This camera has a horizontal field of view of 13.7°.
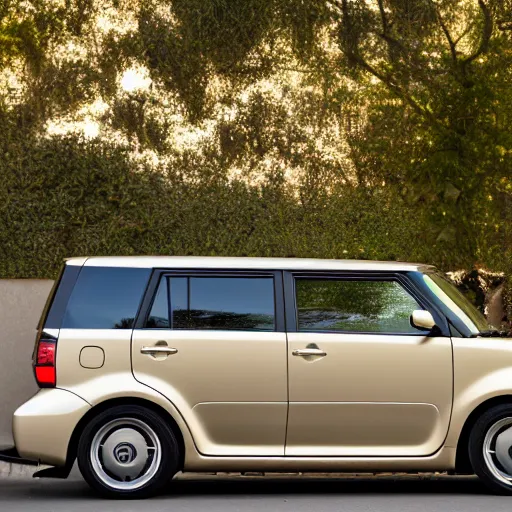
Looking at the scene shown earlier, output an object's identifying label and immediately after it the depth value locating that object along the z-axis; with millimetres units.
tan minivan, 15508
